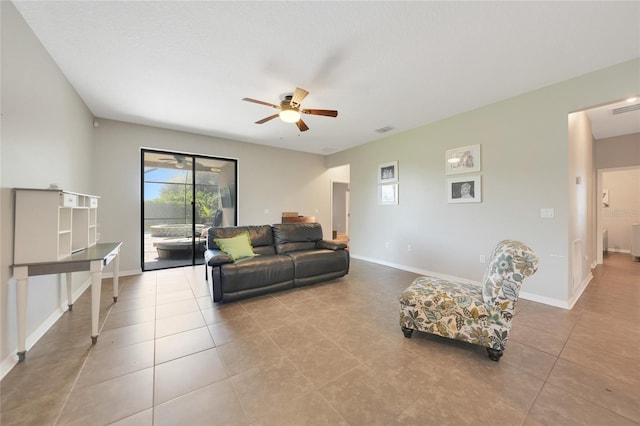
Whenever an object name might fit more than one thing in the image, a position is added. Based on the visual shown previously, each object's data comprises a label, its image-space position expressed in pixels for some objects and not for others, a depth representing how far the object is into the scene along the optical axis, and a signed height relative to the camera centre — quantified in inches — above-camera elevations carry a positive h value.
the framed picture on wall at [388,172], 187.7 +35.2
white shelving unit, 71.0 -2.7
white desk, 68.4 -17.4
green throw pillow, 132.3 -18.3
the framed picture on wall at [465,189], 139.5 +15.1
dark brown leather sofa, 112.7 -25.9
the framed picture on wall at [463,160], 140.0 +33.8
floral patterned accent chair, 70.0 -30.3
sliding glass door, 179.2 +9.3
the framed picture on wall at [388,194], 188.2 +16.7
